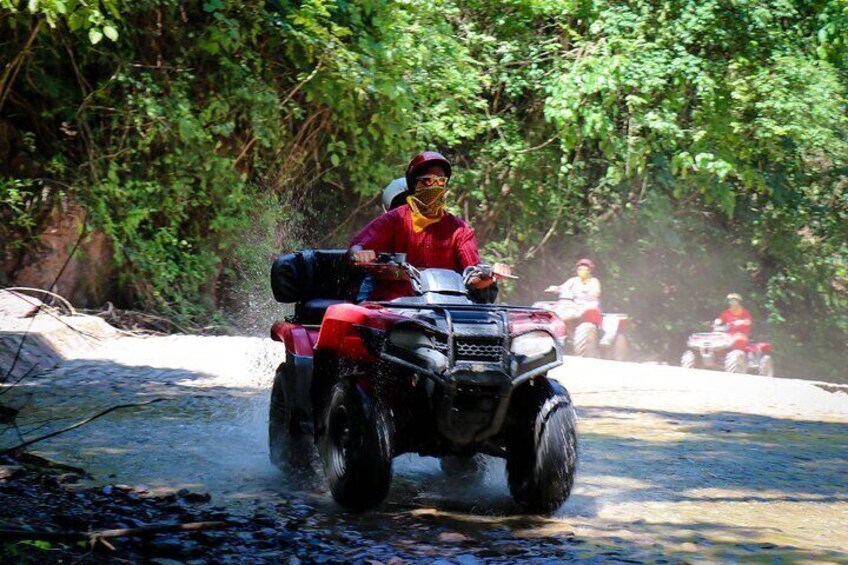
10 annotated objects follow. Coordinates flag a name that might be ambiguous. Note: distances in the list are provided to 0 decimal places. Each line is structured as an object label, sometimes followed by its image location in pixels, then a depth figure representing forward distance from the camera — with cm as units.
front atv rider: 1349
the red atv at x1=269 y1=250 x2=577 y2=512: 1100
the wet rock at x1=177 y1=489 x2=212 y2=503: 1149
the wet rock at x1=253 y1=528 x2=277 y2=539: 1016
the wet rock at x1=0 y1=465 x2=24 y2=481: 1065
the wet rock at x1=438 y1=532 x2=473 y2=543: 1042
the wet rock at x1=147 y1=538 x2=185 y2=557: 912
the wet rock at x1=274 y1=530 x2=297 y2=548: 999
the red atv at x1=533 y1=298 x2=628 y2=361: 3888
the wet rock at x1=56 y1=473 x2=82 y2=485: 1143
